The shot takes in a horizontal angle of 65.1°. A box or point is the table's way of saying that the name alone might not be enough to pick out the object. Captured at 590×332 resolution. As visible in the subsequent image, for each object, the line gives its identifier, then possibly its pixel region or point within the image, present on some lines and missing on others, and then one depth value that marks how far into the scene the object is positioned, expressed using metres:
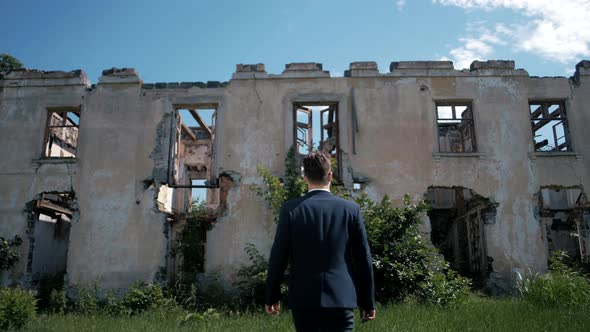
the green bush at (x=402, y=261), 9.05
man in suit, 2.92
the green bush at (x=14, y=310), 7.86
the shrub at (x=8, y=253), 11.61
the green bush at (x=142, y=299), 10.45
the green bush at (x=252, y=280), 10.38
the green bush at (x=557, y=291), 7.79
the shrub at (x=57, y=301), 10.70
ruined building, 11.74
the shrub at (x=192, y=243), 12.21
